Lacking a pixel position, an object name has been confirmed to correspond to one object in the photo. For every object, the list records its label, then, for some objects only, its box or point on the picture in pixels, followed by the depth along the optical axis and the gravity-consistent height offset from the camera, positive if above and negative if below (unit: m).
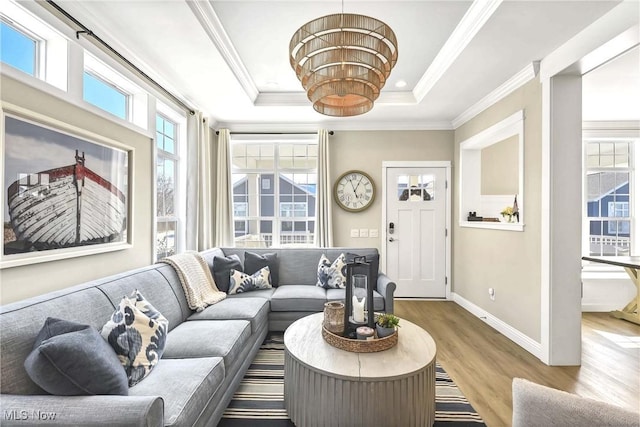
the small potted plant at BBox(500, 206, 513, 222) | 3.43 +0.01
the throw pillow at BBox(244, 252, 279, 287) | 3.58 -0.57
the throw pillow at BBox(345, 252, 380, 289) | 3.48 -0.53
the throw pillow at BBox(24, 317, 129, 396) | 1.15 -0.58
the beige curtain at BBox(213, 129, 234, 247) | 4.47 +0.26
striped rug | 1.89 -1.27
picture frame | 1.64 +0.15
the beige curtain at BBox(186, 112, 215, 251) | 3.72 +0.37
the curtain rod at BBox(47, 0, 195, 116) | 1.93 +1.25
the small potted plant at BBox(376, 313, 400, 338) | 1.91 -0.69
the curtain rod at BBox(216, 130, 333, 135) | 4.70 +1.24
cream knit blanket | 2.66 -0.61
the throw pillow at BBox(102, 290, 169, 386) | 1.49 -0.63
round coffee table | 1.54 -0.89
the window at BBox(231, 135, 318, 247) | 4.80 +0.29
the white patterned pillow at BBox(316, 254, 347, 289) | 3.50 -0.67
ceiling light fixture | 1.72 +0.94
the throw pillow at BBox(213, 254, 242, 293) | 3.28 -0.59
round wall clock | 4.66 +0.38
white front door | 4.66 -0.30
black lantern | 1.92 -0.52
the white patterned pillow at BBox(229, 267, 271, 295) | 3.26 -0.72
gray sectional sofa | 1.08 -0.80
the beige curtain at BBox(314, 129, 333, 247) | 4.53 +0.23
